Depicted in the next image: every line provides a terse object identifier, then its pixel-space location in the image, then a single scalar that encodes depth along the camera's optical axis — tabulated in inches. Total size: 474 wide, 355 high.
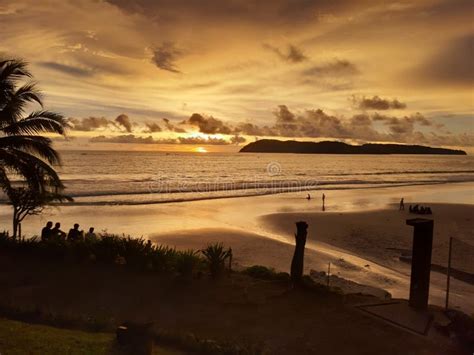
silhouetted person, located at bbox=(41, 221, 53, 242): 630.1
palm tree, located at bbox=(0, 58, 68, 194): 560.4
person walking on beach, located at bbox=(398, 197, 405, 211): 1471.5
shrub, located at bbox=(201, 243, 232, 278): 496.7
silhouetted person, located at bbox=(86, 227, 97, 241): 563.1
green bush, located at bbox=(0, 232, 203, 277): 503.2
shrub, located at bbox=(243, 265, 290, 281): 510.5
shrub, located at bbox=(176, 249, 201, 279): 491.5
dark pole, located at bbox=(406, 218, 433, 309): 407.6
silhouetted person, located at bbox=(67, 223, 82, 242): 623.5
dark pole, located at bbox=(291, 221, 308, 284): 467.2
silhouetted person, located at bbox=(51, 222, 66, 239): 587.6
